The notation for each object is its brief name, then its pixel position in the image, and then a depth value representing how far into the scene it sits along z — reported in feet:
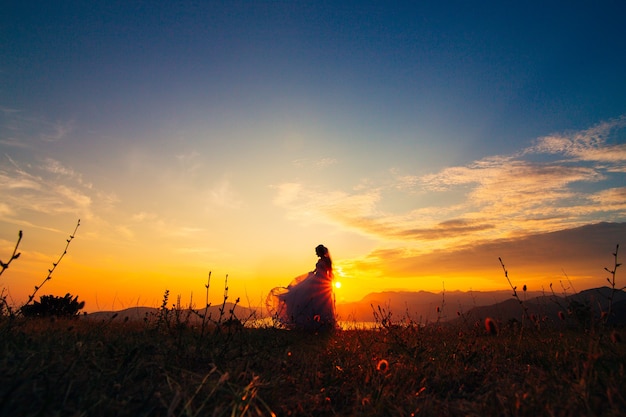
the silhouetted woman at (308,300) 33.37
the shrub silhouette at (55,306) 34.71
